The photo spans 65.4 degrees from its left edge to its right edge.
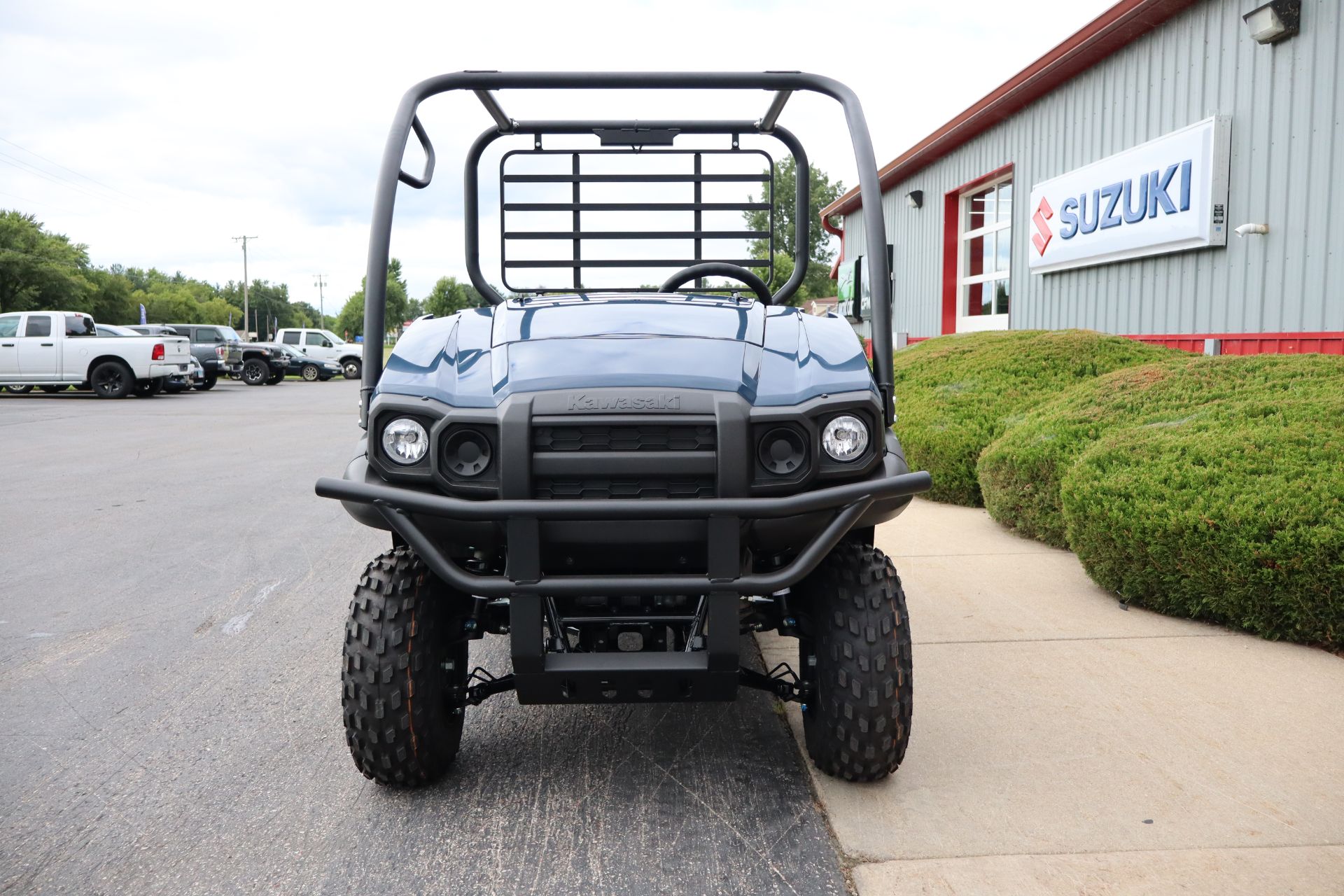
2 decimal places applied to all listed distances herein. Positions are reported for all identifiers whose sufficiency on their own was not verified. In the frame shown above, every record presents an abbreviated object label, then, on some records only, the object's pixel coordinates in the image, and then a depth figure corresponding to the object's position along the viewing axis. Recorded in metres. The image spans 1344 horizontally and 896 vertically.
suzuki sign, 8.61
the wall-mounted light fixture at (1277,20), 7.56
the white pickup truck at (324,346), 34.97
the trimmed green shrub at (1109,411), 5.36
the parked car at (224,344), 28.89
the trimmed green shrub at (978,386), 7.13
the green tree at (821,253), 75.38
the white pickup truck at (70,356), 21.39
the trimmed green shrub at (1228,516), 3.82
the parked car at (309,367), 33.41
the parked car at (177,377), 22.48
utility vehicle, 2.48
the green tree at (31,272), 54.41
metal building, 7.59
